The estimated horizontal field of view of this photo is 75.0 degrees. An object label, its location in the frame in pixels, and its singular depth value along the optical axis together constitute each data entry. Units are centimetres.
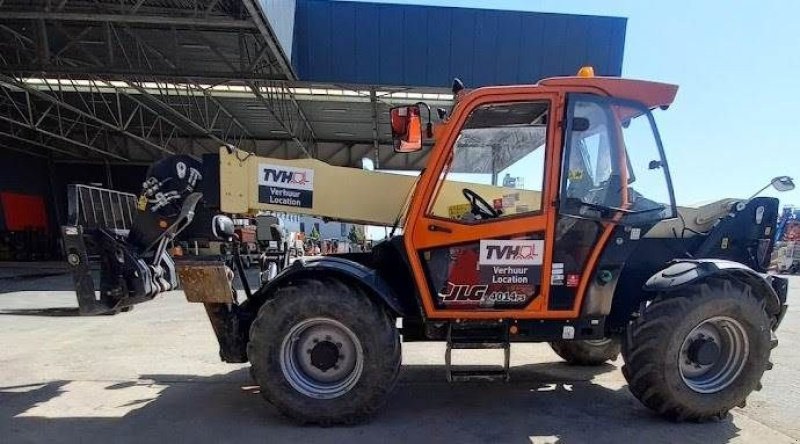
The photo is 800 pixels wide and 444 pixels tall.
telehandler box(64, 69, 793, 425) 396
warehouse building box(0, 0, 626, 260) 1075
